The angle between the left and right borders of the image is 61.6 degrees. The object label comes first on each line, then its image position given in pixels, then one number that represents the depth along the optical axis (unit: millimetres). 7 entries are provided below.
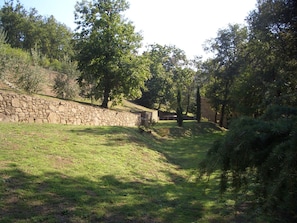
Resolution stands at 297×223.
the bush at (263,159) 2313
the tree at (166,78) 37125
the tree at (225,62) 26469
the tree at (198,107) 26844
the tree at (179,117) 23062
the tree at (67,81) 19219
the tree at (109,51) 18422
